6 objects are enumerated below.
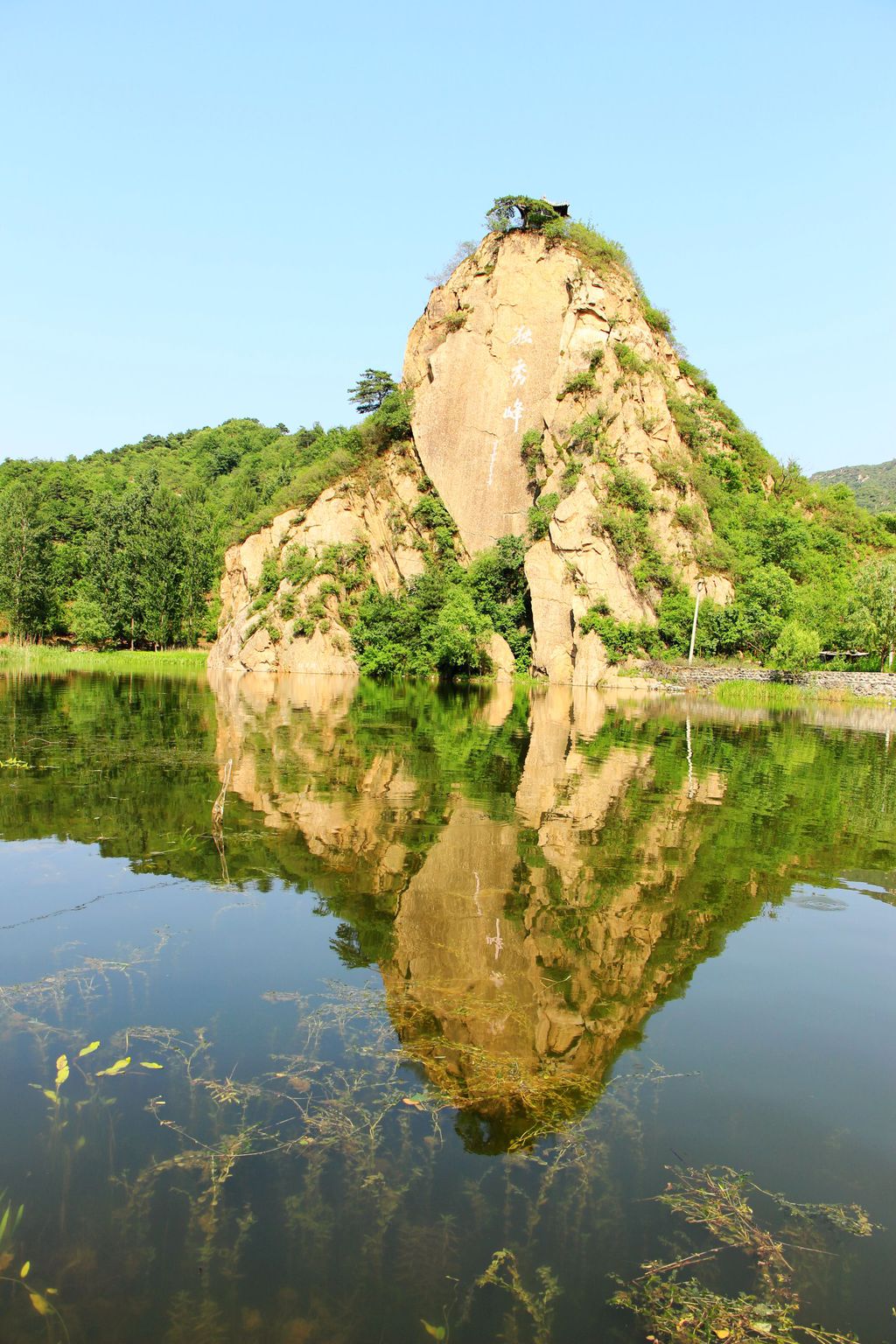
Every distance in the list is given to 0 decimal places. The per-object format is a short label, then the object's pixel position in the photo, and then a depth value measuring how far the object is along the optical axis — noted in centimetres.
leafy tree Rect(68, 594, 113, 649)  6406
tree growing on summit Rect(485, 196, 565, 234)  5703
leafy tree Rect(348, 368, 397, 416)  6494
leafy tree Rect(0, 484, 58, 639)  6262
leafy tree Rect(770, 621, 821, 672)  4369
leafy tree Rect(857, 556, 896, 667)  4644
